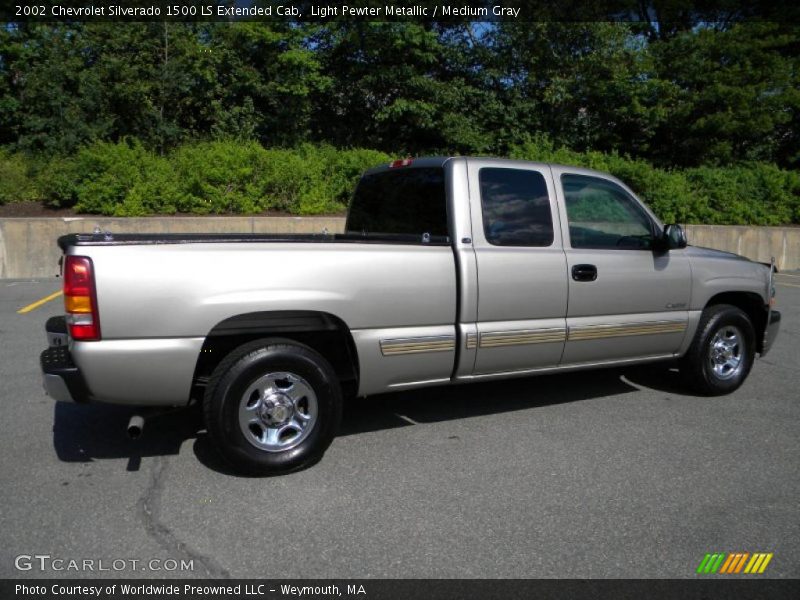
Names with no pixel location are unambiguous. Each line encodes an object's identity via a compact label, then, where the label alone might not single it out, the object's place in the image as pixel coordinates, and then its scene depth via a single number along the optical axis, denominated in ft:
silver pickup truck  12.13
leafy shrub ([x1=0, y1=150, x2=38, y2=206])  47.39
